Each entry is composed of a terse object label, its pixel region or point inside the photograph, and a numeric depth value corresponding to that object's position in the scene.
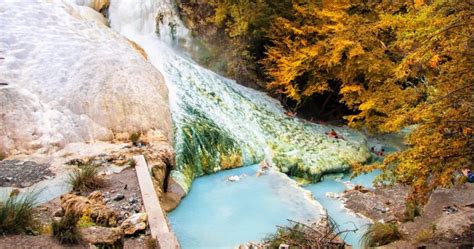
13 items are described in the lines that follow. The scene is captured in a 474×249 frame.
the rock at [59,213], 6.34
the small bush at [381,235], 7.71
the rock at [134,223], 5.89
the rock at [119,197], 6.93
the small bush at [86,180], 7.24
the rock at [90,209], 6.13
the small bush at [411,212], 8.67
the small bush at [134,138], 9.56
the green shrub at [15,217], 5.35
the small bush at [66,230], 5.36
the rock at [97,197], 6.73
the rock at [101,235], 5.47
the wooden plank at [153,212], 5.43
